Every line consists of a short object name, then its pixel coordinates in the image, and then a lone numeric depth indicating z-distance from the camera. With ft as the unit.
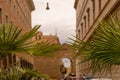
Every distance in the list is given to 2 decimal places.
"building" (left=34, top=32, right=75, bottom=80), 124.95
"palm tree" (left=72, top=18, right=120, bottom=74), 8.80
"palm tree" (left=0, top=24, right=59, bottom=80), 10.05
